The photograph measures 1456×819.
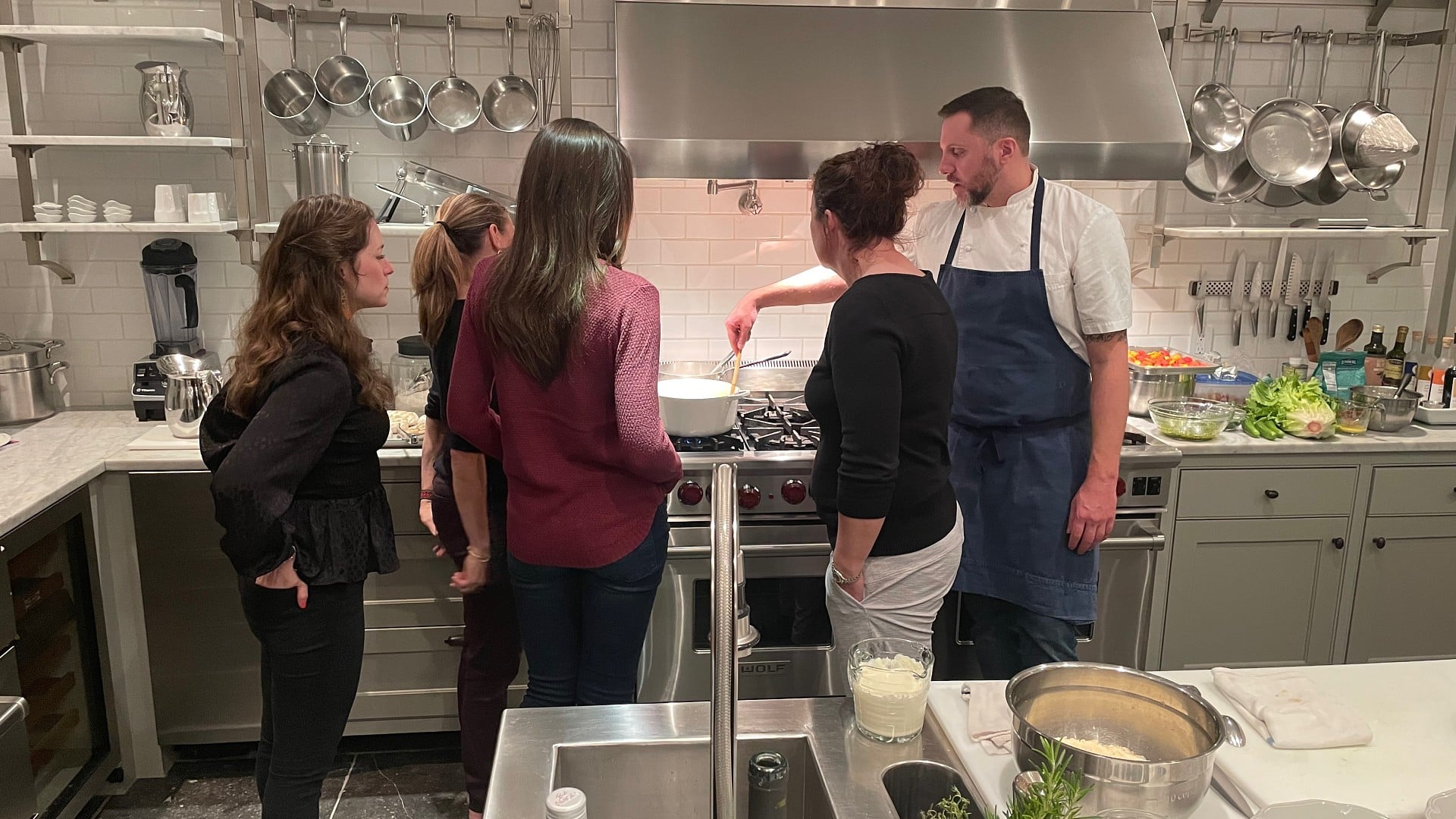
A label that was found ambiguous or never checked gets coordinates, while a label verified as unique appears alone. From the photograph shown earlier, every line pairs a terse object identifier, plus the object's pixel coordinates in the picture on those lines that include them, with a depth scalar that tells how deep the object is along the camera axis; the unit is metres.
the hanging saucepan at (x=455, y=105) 3.32
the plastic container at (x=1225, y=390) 3.53
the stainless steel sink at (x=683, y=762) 1.37
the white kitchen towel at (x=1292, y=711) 1.39
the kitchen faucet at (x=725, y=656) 0.84
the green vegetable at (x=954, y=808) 1.22
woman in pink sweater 1.98
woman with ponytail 2.35
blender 3.29
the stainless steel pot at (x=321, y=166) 3.18
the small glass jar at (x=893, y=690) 1.42
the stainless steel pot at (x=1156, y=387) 3.45
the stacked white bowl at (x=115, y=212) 3.11
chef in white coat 2.33
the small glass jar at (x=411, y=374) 3.27
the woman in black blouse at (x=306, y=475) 1.94
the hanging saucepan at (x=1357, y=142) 3.61
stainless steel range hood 2.95
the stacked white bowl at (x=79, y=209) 3.09
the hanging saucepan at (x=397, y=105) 3.28
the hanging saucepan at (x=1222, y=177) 3.68
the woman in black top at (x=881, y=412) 1.93
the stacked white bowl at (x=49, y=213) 3.09
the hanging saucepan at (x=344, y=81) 3.26
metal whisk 3.34
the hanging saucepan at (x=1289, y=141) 3.62
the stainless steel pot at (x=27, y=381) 3.21
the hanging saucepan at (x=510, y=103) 3.35
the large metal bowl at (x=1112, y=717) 1.20
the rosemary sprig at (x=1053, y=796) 1.06
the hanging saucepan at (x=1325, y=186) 3.66
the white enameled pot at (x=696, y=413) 2.93
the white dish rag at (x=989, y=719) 1.42
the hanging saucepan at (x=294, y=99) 3.24
